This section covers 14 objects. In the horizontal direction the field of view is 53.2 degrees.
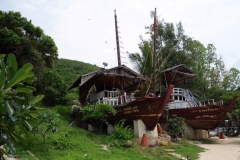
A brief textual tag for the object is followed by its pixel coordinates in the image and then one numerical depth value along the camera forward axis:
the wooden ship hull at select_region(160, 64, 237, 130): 13.91
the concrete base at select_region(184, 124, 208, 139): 15.75
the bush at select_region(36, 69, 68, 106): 18.00
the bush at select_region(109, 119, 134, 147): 9.61
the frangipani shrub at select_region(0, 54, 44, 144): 2.60
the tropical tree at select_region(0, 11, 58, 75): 13.86
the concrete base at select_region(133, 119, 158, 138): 11.22
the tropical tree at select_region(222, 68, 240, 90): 27.77
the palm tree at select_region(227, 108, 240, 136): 16.21
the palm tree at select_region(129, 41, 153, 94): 16.16
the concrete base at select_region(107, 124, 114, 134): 13.37
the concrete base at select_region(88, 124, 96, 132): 14.15
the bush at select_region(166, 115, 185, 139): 13.21
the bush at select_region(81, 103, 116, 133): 11.67
